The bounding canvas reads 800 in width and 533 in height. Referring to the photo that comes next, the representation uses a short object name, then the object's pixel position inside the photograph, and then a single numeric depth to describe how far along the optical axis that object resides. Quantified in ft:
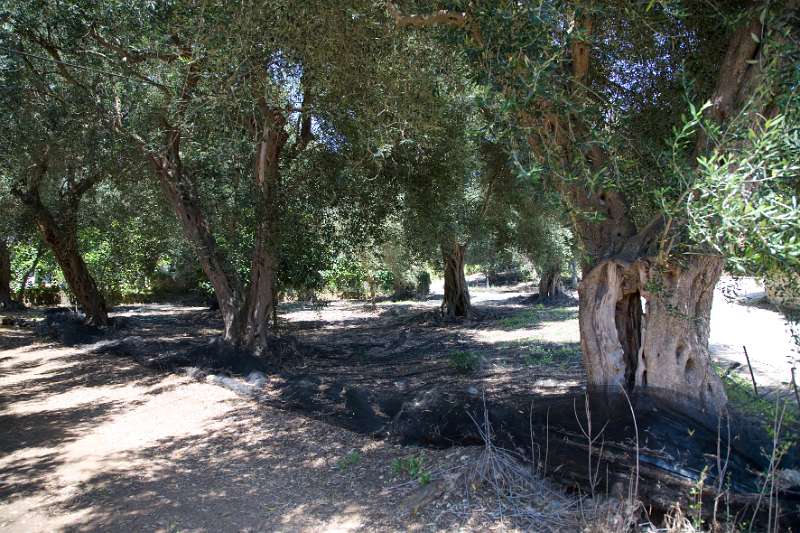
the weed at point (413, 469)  14.89
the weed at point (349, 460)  16.93
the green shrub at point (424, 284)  97.48
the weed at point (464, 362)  28.84
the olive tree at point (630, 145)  13.44
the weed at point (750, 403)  14.89
